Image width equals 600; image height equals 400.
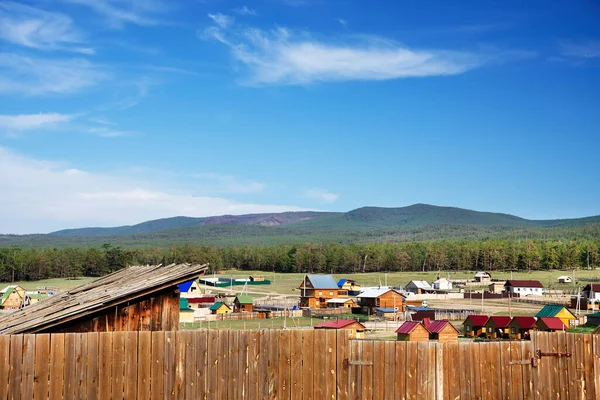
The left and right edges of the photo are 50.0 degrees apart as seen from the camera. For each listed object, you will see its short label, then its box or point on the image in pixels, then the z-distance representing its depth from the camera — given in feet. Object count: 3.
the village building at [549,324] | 170.40
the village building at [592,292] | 258.98
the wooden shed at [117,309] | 36.99
